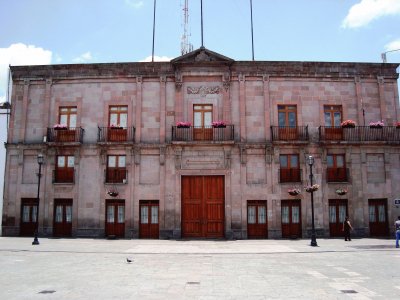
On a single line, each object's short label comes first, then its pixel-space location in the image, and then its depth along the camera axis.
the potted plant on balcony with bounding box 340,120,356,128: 24.91
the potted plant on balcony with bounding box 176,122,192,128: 24.70
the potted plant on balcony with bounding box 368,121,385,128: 25.30
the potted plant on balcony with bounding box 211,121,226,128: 24.59
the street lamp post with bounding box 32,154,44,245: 20.71
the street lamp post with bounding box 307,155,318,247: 20.27
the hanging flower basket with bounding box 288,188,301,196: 24.36
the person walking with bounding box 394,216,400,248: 19.27
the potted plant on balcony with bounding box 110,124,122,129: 25.67
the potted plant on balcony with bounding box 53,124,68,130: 25.48
